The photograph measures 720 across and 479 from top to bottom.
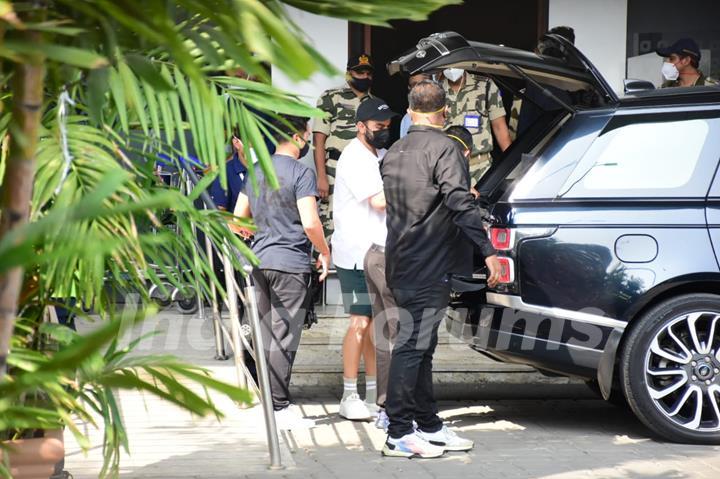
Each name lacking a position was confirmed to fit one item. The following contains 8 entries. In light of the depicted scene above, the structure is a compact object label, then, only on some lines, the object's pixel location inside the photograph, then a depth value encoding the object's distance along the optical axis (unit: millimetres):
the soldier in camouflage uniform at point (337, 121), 19632
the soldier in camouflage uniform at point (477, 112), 19104
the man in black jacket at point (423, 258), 12142
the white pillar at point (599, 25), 21848
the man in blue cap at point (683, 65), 19779
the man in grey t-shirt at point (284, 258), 13477
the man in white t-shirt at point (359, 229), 13792
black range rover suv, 12677
